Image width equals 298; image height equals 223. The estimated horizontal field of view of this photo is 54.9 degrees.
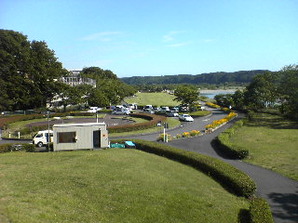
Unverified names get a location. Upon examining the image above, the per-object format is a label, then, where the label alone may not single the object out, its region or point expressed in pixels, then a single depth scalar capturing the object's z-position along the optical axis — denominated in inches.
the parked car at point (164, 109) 2457.9
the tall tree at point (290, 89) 1673.2
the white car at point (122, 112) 2262.6
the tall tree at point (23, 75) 2239.2
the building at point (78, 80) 3277.6
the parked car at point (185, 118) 1858.1
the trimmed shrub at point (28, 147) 1007.6
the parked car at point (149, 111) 2435.3
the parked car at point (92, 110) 2417.3
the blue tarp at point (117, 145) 1032.1
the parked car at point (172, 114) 2144.2
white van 1096.2
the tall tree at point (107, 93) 2731.3
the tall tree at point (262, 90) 2197.3
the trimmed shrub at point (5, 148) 983.1
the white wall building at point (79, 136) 944.3
